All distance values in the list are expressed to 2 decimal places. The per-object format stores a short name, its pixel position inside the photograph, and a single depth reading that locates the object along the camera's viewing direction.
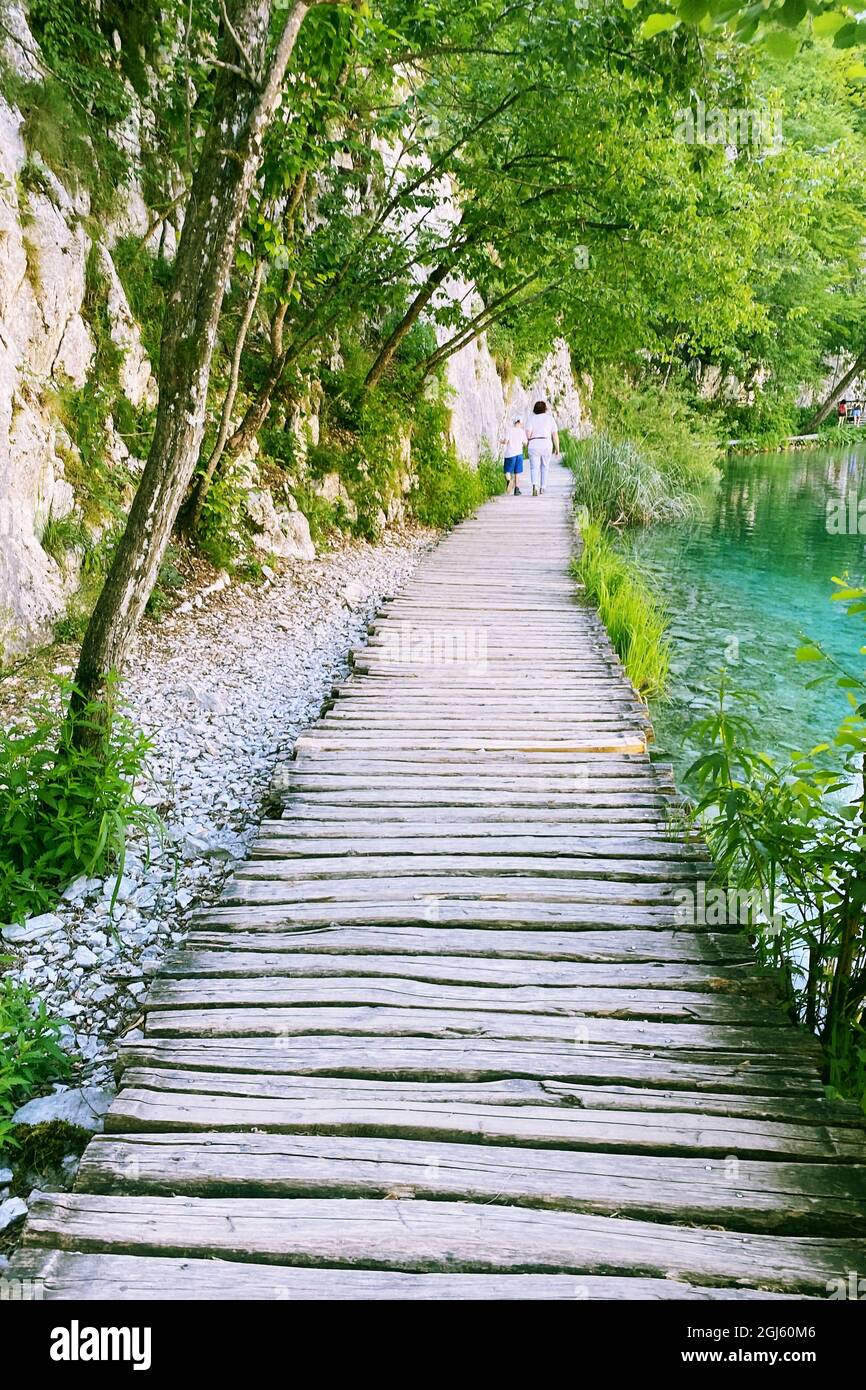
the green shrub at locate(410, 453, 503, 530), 13.62
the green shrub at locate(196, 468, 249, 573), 7.54
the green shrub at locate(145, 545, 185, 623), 6.68
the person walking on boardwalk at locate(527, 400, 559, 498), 16.72
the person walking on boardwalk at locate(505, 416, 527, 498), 19.11
